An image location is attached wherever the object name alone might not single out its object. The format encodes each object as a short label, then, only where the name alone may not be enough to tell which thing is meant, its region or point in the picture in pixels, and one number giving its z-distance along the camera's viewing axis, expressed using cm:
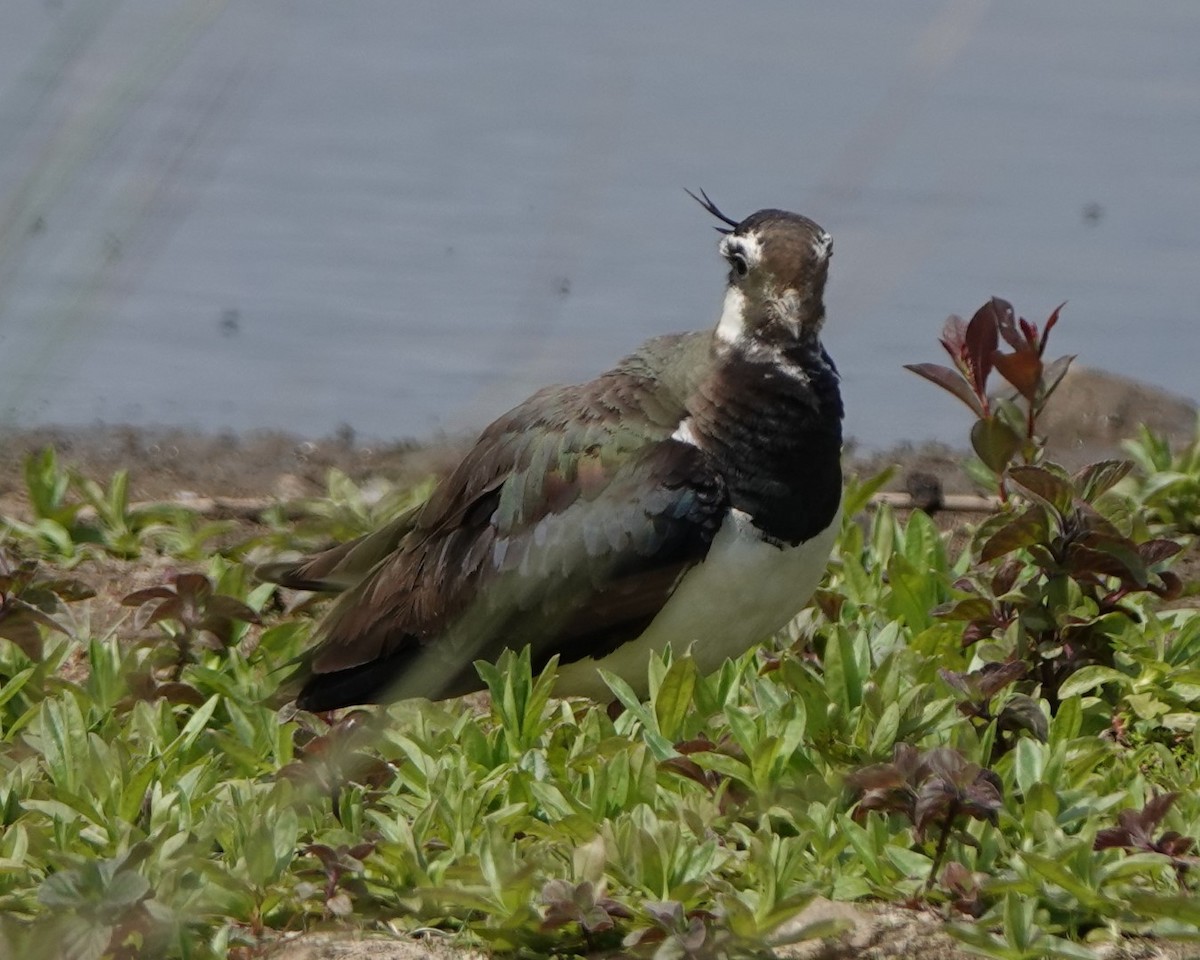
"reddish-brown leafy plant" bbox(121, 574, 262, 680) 952
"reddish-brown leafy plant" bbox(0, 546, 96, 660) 911
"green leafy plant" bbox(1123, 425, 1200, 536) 1153
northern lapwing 876
